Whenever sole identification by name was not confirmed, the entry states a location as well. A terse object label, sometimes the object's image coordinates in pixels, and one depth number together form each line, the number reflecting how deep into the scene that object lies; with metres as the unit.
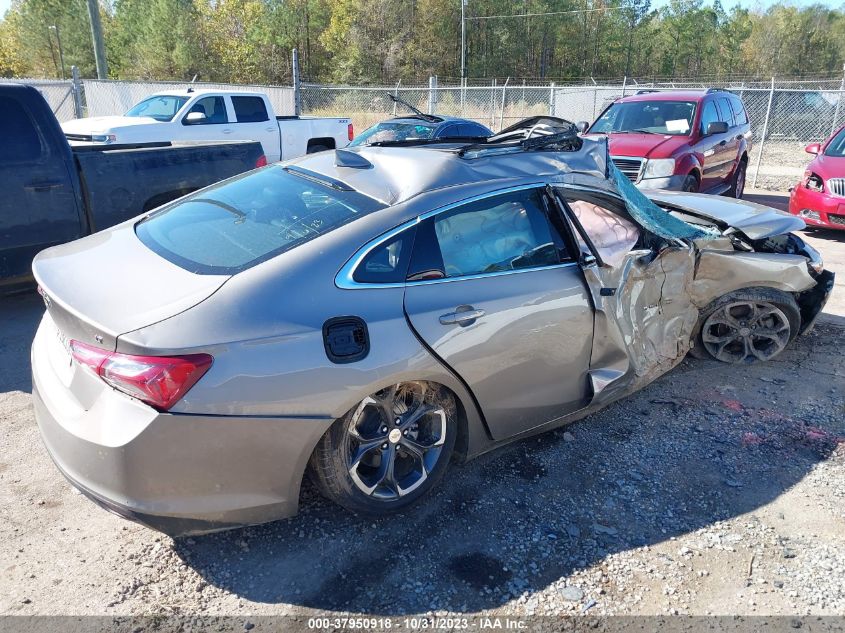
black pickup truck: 5.09
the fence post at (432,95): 20.53
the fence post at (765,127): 14.17
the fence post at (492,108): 21.04
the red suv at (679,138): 9.23
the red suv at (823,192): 8.86
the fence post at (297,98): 19.47
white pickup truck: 11.15
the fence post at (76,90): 16.83
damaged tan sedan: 2.36
